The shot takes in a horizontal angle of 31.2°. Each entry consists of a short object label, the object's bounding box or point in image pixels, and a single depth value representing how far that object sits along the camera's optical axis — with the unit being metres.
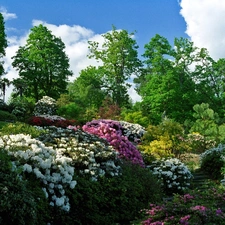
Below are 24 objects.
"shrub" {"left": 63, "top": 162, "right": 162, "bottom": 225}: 7.47
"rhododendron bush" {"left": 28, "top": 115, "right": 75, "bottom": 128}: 19.28
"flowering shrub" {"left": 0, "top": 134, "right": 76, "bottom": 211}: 6.80
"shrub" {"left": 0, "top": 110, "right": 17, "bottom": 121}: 21.44
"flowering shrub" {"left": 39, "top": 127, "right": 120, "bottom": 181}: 8.44
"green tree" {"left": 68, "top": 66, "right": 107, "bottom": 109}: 35.41
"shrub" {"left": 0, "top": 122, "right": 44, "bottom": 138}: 10.43
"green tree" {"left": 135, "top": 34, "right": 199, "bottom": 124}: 31.55
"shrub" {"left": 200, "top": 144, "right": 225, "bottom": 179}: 16.03
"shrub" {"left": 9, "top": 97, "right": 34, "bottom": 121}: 26.44
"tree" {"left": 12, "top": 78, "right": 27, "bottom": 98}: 36.06
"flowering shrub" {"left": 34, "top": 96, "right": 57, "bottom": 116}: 30.48
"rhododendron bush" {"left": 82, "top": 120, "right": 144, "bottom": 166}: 11.95
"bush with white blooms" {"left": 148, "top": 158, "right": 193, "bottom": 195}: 13.06
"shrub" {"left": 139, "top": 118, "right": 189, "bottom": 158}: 16.06
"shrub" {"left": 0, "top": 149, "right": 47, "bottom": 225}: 4.70
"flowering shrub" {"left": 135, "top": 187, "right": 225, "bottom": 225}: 5.85
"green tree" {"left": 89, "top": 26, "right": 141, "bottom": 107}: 37.41
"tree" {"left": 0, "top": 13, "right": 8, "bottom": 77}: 34.82
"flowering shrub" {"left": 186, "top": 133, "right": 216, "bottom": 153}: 21.66
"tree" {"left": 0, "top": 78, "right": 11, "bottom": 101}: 32.78
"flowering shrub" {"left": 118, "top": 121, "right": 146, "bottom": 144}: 23.17
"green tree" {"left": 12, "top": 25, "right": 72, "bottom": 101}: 39.41
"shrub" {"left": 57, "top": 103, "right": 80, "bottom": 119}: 29.16
